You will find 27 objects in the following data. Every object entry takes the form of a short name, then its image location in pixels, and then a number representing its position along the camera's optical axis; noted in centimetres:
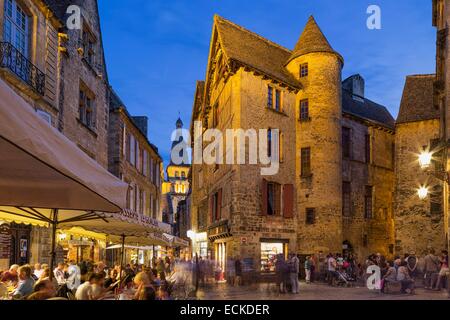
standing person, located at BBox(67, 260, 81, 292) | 939
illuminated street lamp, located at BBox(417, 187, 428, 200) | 1992
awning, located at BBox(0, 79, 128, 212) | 285
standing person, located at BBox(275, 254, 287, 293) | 1769
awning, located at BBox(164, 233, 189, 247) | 1932
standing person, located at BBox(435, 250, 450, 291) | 1755
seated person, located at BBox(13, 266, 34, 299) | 747
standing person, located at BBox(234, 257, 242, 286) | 2177
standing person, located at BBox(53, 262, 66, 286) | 1178
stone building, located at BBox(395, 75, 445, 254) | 2766
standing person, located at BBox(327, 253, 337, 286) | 2134
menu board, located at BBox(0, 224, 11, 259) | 1290
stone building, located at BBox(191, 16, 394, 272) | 2341
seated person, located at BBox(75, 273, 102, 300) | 697
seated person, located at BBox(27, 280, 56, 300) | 472
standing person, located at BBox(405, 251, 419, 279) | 1963
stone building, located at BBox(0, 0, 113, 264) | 1348
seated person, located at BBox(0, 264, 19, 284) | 959
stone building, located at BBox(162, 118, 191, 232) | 11641
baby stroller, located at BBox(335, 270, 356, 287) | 2108
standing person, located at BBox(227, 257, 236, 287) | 2197
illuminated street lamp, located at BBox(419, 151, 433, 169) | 1475
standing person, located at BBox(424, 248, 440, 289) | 1869
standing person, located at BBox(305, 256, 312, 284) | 2342
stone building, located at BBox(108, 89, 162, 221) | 2452
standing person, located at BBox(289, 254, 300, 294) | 1762
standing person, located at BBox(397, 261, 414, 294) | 1680
